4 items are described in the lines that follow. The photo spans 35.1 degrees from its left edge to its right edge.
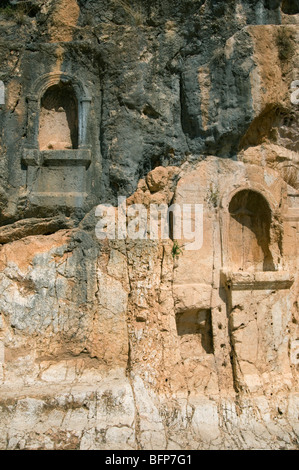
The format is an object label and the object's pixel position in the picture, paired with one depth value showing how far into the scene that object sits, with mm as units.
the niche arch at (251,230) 5652
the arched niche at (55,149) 5691
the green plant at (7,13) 6039
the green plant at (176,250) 5414
